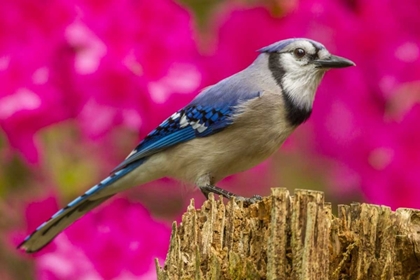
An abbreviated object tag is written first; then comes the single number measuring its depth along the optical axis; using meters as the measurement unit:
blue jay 6.96
